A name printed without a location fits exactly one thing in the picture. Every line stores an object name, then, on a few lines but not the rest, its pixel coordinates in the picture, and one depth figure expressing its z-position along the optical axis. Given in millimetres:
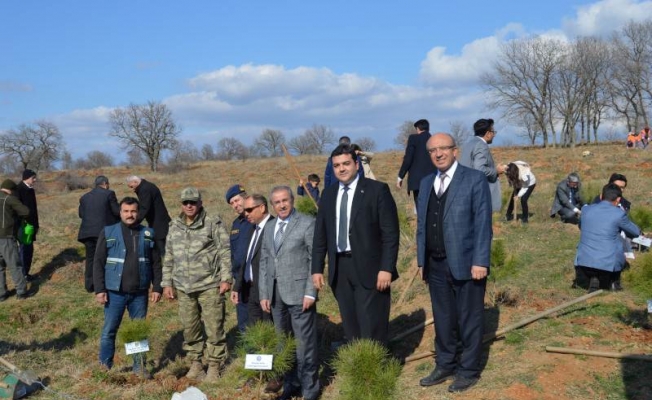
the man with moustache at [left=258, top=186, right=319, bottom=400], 4789
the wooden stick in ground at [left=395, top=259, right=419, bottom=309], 7034
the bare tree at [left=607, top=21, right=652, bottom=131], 43281
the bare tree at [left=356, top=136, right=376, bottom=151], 53225
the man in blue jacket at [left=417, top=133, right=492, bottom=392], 4277
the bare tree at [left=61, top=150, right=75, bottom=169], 62738
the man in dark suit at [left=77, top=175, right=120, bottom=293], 8680
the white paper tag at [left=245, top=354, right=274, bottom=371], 4418
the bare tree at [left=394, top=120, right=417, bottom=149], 52156
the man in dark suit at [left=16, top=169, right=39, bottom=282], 9625
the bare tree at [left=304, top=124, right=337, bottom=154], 65562
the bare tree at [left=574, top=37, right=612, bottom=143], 43000
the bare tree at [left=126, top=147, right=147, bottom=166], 55312
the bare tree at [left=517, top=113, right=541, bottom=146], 45656
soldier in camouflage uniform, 5516
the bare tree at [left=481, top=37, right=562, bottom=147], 43969
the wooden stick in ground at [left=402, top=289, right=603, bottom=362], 5445
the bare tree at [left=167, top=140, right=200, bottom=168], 46200
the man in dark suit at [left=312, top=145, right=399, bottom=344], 4520
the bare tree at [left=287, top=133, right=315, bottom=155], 62562
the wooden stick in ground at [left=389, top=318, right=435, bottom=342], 5988
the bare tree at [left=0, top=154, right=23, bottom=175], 47531
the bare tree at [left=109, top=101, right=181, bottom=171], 54000
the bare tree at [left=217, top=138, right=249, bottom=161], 72562
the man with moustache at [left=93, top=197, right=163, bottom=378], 5797
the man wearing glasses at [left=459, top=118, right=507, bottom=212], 6047
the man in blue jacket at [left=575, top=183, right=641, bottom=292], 6617
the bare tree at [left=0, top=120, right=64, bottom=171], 46969
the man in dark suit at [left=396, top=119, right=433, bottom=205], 7969
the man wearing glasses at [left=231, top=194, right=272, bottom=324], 5292
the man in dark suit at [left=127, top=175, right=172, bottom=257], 7836
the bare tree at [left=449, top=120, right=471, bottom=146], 54406
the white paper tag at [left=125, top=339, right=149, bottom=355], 5477
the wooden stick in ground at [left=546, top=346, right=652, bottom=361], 4768
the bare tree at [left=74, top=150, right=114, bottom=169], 66750
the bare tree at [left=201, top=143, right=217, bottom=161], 70812
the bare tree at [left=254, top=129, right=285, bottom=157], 67688
